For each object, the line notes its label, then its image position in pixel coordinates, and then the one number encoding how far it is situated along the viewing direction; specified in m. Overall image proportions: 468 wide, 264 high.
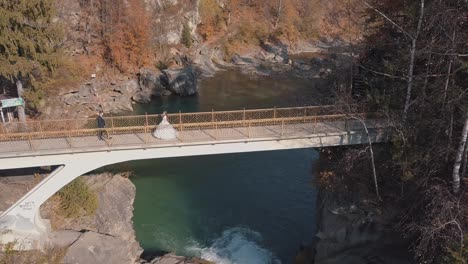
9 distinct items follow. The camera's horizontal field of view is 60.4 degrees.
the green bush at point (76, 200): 22.23
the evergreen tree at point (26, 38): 24.62
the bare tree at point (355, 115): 20.20
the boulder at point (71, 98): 40.92
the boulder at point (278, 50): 68.88
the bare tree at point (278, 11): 78.31
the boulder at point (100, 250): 19.56
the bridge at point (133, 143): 19.31
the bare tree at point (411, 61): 18.70
